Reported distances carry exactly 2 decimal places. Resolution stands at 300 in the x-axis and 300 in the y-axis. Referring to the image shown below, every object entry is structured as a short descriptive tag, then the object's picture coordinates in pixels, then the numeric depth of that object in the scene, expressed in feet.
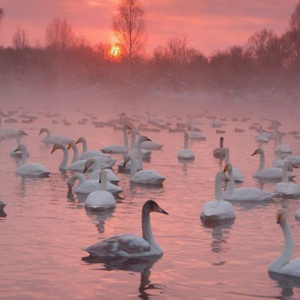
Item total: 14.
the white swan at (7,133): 119.86
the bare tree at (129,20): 254.27
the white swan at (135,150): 89.66
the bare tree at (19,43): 289.12
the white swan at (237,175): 73.20
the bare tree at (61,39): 294.46
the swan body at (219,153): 96.79
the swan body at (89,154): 85.71
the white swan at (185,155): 92.73
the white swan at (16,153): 91.54
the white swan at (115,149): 100.07
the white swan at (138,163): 79.87
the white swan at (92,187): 62.07
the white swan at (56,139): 112.37
